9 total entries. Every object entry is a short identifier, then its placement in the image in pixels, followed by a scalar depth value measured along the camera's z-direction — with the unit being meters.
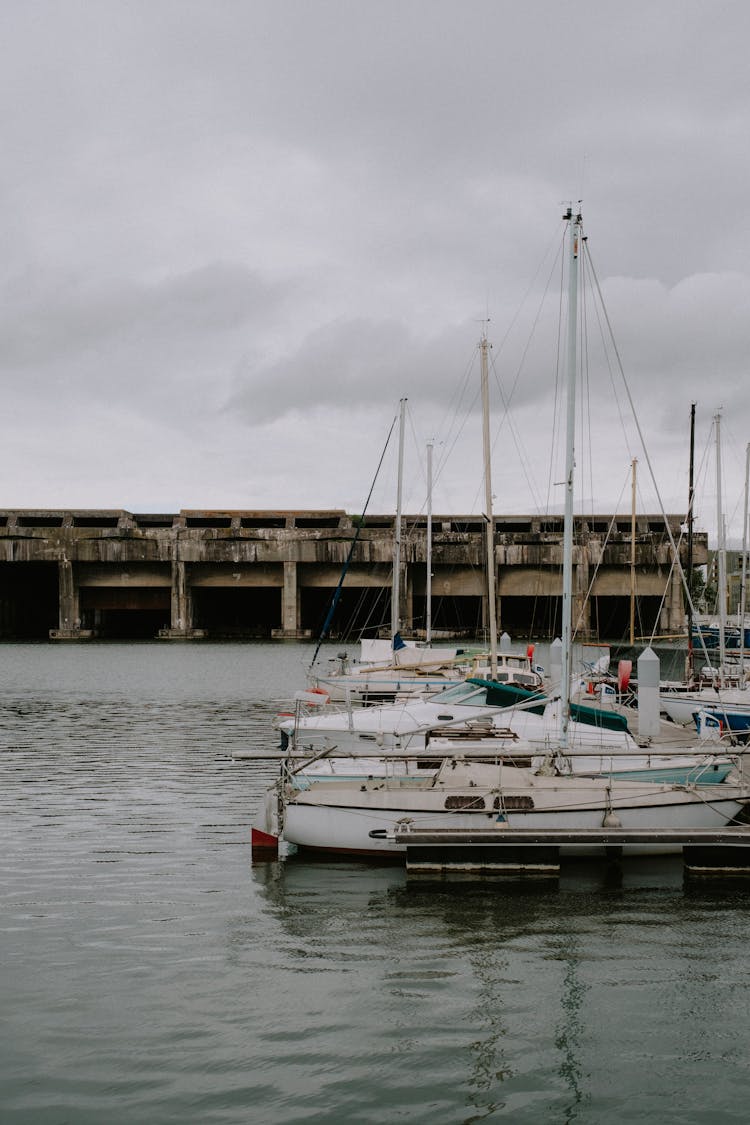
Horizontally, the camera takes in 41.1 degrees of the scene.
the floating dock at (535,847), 14.55
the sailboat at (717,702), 26.53
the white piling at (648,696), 23.78
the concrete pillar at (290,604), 81.69
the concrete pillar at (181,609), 81.62
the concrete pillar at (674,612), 83.12
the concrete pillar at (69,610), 82.56
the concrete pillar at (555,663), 30.74
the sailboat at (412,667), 28.42
